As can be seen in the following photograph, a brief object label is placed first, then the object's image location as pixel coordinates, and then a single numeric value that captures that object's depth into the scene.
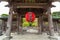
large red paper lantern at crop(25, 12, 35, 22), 8.18
